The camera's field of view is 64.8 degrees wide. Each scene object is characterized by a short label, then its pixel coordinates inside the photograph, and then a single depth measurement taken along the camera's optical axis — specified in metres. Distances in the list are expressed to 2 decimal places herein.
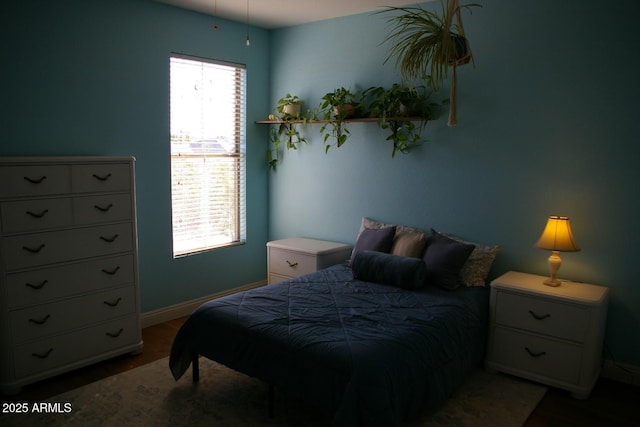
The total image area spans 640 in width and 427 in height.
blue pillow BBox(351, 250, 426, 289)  3.36
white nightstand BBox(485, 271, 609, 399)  2.98
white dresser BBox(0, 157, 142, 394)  2.91
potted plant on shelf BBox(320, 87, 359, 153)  4.16
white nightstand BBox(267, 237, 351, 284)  4.20
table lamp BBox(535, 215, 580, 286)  3.12
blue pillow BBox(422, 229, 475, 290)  3.42
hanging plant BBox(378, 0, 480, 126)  2.34
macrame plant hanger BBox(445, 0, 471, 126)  2.29
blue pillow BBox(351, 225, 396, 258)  3.85
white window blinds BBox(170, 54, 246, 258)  4.17
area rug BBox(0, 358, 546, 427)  2.72
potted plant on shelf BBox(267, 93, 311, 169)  4.56
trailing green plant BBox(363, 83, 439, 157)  3.83
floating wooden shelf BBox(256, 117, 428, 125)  3.80
